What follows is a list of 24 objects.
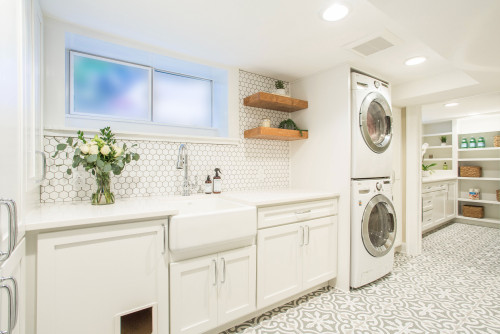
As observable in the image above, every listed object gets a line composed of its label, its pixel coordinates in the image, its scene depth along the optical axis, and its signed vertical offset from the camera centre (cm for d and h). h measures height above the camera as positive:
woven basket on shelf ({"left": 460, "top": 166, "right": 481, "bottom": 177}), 494 -8
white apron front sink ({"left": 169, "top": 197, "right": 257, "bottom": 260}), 147 -41
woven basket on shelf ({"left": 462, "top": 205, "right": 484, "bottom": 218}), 488 -89
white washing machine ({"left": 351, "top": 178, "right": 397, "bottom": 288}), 236 -65
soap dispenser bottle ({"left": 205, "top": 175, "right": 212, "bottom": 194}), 228 -19
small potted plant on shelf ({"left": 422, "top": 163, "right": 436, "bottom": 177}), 480 -8
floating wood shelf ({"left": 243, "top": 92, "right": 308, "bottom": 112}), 239 +66
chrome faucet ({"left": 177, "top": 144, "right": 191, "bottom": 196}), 206 +2
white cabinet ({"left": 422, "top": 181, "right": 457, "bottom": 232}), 417 -66
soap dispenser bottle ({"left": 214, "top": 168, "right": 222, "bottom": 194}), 231 -15
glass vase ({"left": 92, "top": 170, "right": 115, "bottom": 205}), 167 -17
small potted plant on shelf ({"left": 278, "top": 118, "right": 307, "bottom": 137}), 268 +46
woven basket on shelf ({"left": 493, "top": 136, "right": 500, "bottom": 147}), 469 +50
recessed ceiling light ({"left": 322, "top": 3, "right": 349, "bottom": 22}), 154 +100
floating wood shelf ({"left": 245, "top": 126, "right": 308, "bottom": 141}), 238 +33
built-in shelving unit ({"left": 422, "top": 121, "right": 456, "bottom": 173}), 537 +49
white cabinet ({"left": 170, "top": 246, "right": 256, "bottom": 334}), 153 -83
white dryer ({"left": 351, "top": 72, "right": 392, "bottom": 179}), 236 +40
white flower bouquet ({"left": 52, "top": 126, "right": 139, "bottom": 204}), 160 +5
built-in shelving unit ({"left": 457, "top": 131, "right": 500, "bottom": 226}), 483 -24
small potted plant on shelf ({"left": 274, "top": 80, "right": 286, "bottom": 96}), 259 +85
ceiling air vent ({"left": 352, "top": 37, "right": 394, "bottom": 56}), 196 +100
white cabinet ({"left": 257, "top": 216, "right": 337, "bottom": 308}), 192 -78
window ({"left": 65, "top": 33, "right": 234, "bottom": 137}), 200 +70
